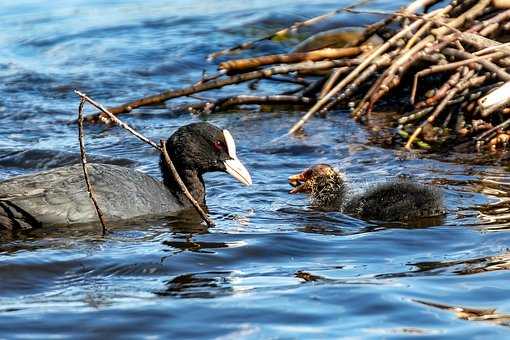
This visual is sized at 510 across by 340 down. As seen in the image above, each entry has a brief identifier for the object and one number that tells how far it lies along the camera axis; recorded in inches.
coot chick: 556.4
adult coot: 543.8
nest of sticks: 682.2
